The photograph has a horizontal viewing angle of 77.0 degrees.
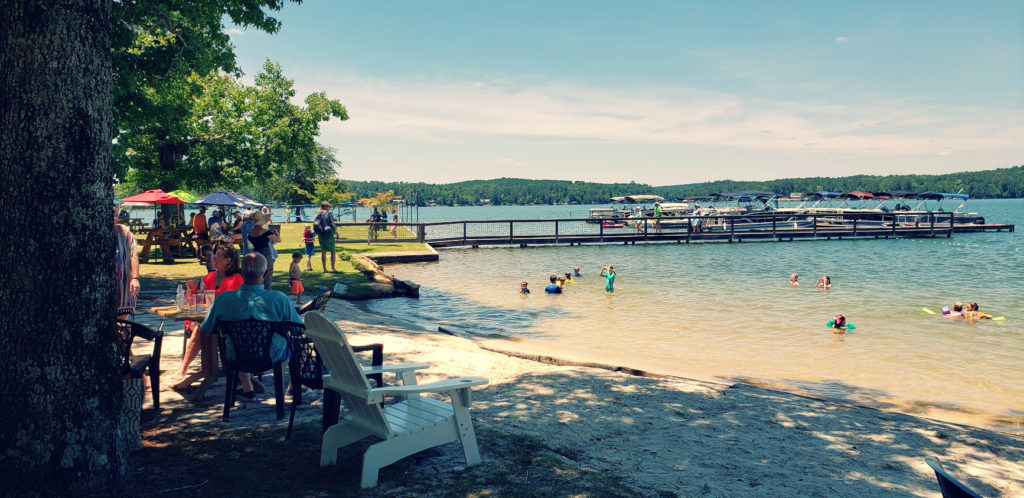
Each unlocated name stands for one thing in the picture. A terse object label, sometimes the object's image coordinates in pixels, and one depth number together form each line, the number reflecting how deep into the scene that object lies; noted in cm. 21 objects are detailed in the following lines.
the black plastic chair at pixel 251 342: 500
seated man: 503
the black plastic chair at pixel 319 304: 598
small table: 586
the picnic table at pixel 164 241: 1841
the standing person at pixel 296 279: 1273
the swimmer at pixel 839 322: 1409
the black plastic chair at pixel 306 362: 489
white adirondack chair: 390
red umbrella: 1978
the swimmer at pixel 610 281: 1983
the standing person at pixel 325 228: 1673
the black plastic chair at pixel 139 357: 454
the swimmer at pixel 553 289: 1902
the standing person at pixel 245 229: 1573
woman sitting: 618
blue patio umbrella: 2252
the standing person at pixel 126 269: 691
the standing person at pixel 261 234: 1030
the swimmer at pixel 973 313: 1568
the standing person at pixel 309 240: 1796
